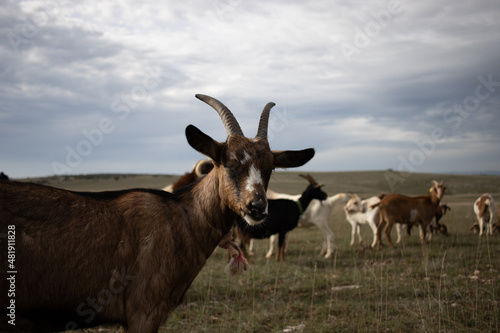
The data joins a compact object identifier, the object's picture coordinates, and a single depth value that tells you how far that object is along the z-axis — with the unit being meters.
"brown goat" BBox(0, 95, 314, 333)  2.93
